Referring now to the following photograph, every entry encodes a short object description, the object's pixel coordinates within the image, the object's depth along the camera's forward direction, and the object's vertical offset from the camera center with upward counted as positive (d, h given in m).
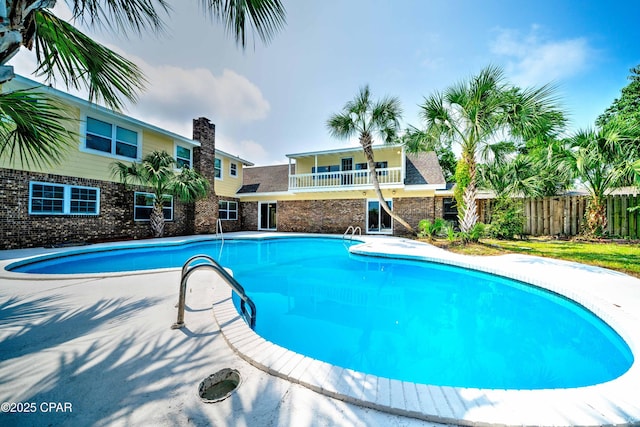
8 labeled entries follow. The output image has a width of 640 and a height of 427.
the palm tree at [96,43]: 2.30 +1.63
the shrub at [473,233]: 10.41 -0.62
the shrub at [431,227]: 12.84 -0.46
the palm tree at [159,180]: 11.48 +1.69
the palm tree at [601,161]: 8.84 +2.36
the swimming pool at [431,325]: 3.05 -1.84
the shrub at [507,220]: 12.86 -0.03
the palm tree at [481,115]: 8.40 +3.85
